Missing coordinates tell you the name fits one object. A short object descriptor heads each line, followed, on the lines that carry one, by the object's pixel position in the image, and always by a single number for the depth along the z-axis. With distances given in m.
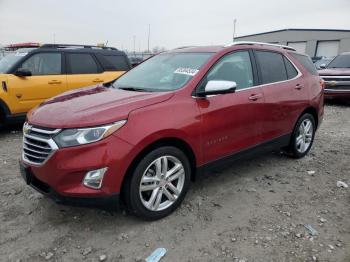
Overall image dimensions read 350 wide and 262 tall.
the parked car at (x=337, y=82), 9.87
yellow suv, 6.28
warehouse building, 37.91
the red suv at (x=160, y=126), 2.69
